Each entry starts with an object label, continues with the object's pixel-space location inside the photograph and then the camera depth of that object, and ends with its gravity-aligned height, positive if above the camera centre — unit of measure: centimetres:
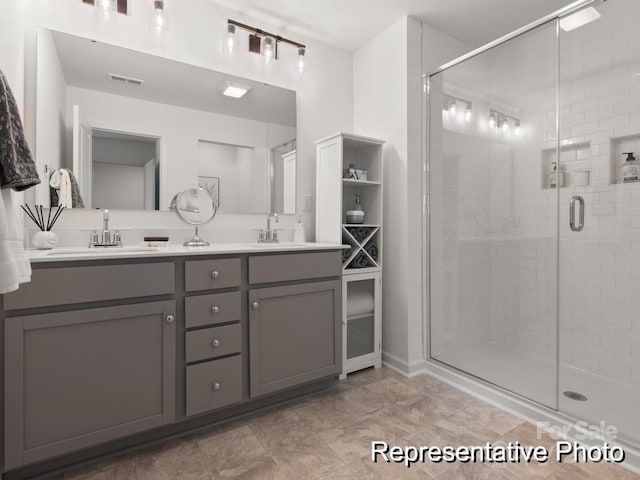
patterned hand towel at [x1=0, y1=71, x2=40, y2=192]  113 +30
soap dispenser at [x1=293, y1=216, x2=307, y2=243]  253 +4
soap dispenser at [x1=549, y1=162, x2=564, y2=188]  196 +36
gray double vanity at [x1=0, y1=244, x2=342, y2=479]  134 -47
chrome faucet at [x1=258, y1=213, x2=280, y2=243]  244 +4
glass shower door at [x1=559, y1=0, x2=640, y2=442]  186 +14
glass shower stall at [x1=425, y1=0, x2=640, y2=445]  190 +16
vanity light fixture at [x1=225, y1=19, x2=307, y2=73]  230 +137
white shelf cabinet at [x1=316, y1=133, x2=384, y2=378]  241 +0
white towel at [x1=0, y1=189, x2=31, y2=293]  99 -4
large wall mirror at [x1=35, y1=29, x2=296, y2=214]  186 +66
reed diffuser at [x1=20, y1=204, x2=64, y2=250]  171 +8
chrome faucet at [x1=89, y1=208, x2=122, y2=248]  189 +1
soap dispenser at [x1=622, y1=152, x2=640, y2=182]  188 +38
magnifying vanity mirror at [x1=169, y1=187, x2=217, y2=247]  213 +20
